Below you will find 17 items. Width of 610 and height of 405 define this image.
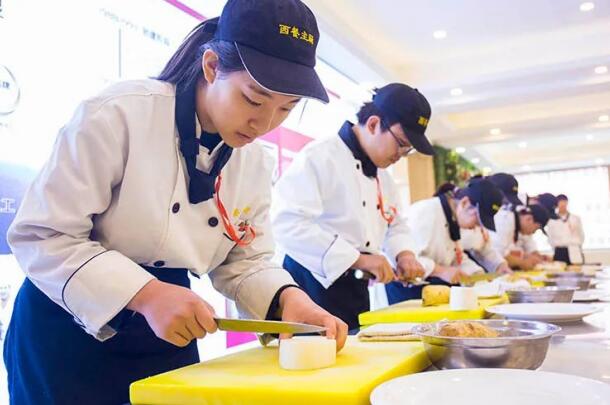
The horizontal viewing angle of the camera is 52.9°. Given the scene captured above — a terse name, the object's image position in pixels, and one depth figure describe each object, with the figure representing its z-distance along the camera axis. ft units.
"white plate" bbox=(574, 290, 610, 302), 7.02
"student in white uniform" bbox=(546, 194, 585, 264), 32.76
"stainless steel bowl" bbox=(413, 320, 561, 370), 3.05
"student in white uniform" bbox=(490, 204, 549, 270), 18.81
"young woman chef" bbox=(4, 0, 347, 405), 3.52
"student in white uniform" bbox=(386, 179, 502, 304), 11.71
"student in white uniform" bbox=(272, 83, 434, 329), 7.62
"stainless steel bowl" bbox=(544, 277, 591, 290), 9.02
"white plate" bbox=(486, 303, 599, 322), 4.95
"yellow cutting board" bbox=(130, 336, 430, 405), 2.68
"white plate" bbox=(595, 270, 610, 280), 12.13
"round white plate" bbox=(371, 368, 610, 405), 2.45
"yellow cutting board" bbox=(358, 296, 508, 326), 5.49
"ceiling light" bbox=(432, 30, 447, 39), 20.33
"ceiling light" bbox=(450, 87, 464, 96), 22.63
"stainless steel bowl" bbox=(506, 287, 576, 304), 6.02
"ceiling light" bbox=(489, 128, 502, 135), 29.29
